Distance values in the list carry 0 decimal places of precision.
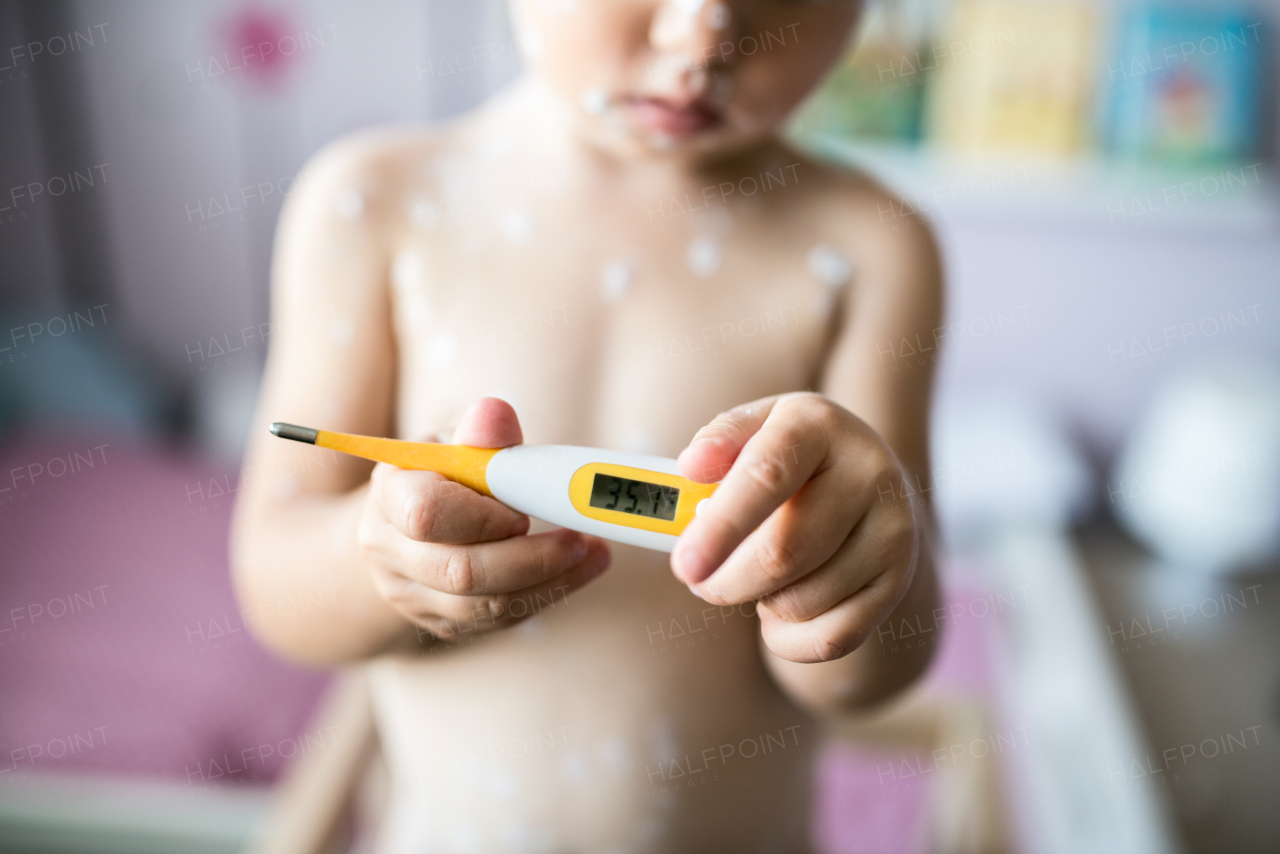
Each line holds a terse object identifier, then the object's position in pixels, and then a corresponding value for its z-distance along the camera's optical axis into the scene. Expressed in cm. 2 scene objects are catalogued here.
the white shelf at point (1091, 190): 135
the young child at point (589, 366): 40
